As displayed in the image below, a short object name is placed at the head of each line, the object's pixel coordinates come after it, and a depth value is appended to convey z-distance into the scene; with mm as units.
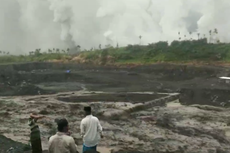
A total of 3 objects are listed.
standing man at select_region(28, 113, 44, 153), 8586
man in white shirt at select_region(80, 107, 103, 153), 7711
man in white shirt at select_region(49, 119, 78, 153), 5867
